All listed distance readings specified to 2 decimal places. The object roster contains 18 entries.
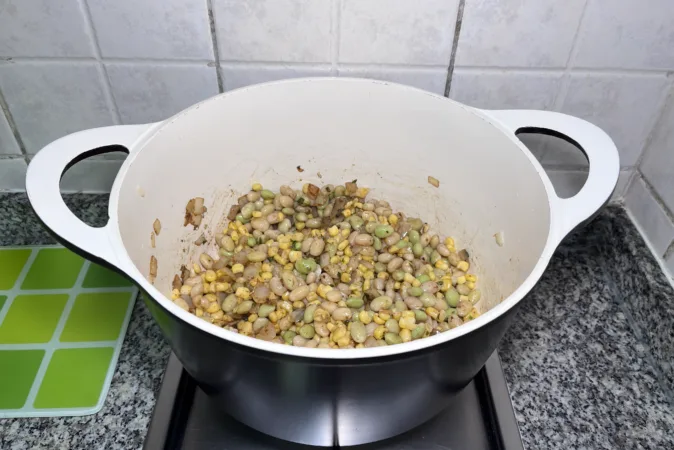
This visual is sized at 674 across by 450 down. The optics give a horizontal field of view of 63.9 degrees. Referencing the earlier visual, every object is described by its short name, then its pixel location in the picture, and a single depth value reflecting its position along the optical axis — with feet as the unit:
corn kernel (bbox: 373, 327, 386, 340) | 2.04
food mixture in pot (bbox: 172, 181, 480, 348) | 2.10
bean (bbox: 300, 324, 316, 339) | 2.06
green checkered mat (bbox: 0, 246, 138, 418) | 2.20
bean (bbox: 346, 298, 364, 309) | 2.18
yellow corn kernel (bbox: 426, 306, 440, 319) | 2.21
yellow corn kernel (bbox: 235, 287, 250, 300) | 2.22
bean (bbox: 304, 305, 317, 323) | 2.11
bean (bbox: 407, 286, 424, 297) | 2.25
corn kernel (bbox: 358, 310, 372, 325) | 2.08
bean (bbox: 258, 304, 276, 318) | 2.14
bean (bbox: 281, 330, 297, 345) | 2.06
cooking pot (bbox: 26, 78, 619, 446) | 1.38
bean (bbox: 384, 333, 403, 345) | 1.98
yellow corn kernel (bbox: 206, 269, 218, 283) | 2.29
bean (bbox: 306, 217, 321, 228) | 2.47
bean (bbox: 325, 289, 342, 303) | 2.18
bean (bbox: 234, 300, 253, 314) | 2.14
